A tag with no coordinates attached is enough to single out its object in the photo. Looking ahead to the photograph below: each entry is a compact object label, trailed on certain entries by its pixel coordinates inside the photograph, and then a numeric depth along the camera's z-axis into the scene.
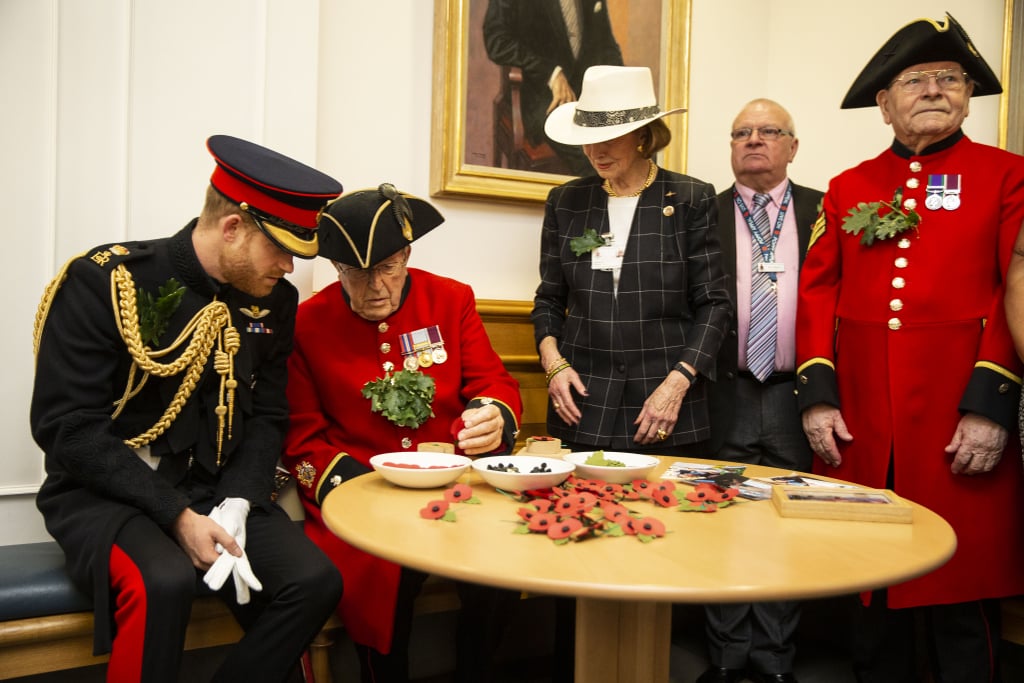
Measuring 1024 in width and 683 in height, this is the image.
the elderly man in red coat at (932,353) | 2.32
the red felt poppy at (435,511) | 1.50
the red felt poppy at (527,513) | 1.46
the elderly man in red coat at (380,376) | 2.28
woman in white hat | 2.57
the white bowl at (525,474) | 1.68
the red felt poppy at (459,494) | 1.65
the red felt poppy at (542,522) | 1.40
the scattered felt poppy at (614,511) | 1.48
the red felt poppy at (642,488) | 1.71
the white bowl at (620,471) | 1.79
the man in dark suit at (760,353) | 2.75
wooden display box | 1.54
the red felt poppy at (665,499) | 1.64
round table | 1.14
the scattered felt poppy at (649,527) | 1.39
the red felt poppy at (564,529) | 1.35
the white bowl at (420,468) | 1.74
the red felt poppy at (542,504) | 1.53
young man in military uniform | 1.85
